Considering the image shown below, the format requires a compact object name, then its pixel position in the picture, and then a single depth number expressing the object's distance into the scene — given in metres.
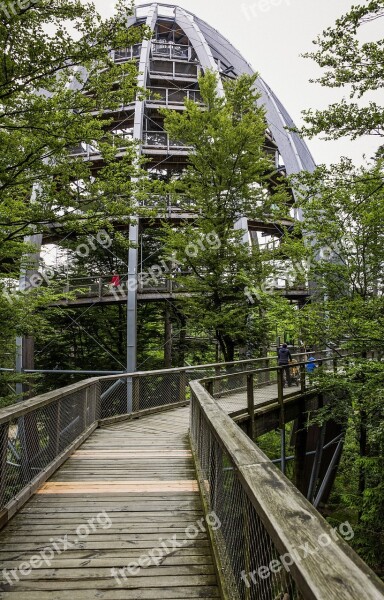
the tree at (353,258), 6.02
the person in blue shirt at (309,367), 14.64
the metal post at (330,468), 14.21
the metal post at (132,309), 17.41
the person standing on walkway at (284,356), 14.23
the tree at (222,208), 12.70
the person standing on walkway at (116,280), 18.34
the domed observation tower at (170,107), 18.42
